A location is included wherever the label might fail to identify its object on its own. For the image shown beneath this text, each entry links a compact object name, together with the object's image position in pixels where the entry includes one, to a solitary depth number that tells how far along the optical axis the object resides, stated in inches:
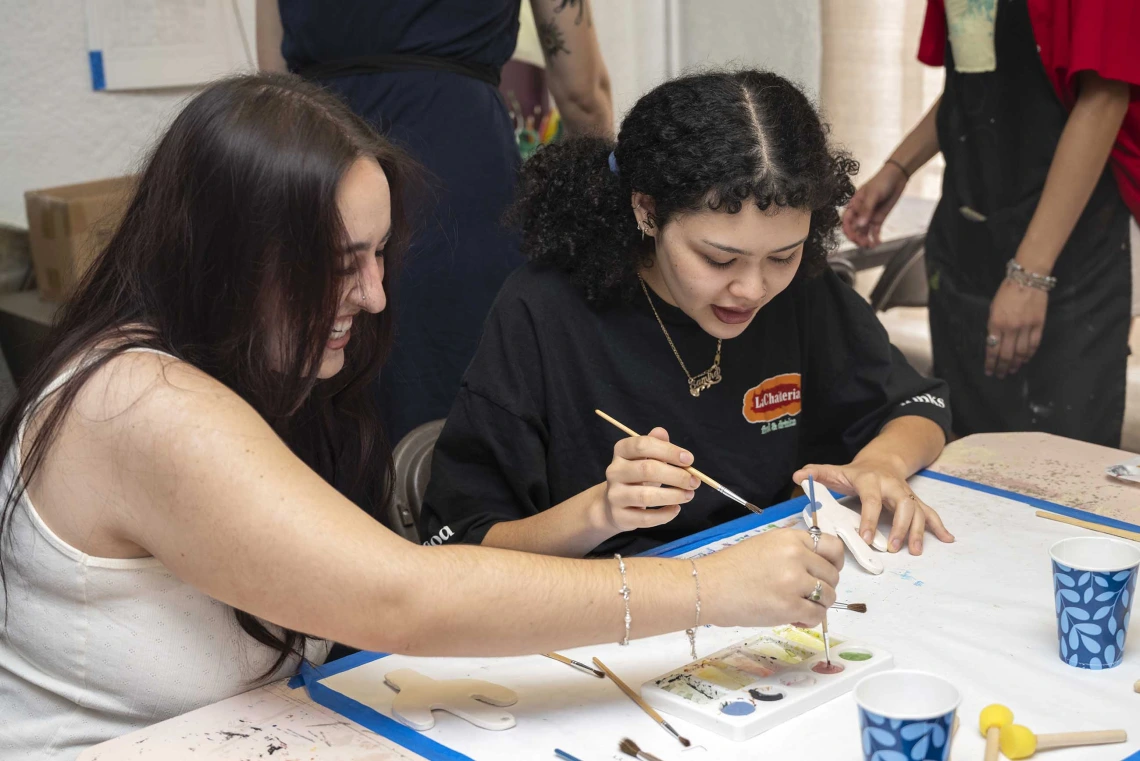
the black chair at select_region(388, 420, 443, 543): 64.2
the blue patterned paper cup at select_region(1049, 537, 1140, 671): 43.3
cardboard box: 109.4
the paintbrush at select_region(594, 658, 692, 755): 40.4
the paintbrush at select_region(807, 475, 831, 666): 45.3
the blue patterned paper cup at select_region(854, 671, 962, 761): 33.6
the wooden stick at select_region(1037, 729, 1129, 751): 38.4
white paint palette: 40.6
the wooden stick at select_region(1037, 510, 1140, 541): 56.2
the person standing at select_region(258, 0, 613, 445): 82.3
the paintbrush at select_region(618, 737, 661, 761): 38.9
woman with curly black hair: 59.4
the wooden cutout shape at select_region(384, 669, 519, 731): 41.5
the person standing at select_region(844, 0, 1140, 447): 86.9
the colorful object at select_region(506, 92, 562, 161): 137.0
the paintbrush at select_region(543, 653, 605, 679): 44.9
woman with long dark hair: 39.6
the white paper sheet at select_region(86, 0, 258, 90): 120.7
